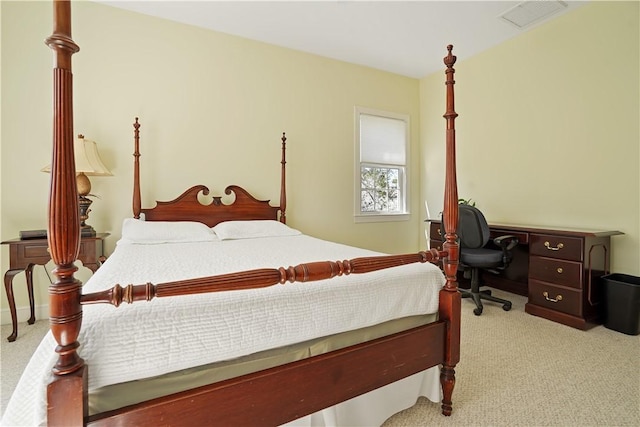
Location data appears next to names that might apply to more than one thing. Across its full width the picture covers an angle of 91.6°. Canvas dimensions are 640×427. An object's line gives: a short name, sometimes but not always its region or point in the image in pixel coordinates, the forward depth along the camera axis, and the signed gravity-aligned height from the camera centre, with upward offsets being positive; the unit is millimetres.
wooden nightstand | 2186 -347
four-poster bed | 724 -371
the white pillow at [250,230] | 2629 -174
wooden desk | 2367 -498
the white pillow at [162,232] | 2295 -172
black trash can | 2244 -705
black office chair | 2654 -320
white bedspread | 808 -346
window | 3955 +588
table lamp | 2369 +317
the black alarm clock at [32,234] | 2250 -175
